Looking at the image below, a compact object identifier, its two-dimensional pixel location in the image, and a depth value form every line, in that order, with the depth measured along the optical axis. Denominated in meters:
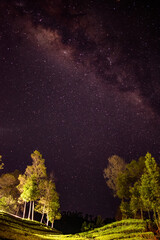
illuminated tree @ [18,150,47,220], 33.19
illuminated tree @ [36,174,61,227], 37.59
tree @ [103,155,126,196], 48.13
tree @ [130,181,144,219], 36.74
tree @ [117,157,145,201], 43.06
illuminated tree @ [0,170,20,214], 44.62
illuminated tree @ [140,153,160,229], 26.78
